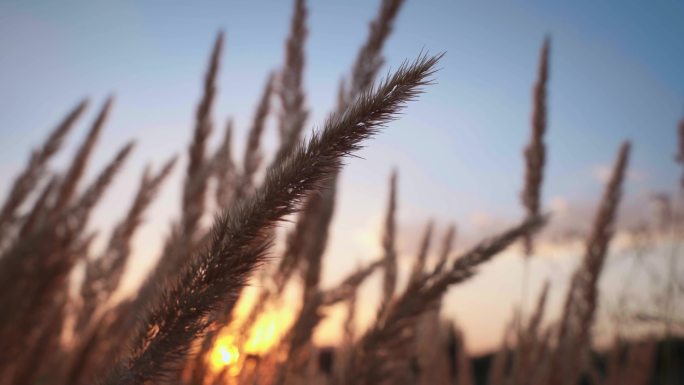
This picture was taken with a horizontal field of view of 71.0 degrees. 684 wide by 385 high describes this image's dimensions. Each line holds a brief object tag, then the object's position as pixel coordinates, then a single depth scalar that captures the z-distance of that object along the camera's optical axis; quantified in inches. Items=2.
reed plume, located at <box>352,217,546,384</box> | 47.6
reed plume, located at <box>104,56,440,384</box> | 22.3
